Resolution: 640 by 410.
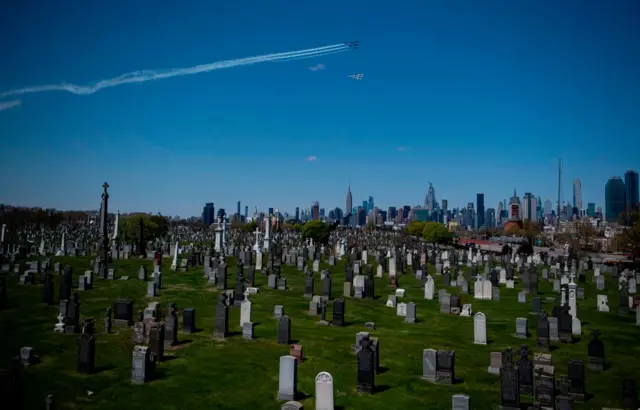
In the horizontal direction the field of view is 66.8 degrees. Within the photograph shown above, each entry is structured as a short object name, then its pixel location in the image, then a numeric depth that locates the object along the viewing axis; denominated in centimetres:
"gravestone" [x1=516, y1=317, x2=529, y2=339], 1788
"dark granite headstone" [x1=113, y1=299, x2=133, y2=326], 1703
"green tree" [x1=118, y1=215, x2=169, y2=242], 5447
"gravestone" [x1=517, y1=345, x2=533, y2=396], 1176
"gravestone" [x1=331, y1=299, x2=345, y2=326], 1879
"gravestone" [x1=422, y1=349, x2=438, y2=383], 1248
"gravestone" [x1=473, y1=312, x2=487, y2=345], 1653
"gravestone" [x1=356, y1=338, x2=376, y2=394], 1151
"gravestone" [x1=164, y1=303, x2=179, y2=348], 1482
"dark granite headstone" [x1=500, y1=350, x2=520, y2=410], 1042
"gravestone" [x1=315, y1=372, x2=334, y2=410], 998
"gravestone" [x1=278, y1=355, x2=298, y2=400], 1090
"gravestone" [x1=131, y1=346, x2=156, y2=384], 1148
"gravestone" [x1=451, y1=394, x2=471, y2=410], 966
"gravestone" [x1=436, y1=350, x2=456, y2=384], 1226
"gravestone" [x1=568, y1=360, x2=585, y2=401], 1142
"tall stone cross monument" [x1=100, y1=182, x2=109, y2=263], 3108
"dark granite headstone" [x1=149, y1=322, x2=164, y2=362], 1305
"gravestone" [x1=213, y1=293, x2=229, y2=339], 1602
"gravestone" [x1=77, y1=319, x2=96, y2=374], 1195
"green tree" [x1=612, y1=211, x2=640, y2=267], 3991
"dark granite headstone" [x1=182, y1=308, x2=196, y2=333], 1658
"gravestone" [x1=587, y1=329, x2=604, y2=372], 1409
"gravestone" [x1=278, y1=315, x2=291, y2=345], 1545
